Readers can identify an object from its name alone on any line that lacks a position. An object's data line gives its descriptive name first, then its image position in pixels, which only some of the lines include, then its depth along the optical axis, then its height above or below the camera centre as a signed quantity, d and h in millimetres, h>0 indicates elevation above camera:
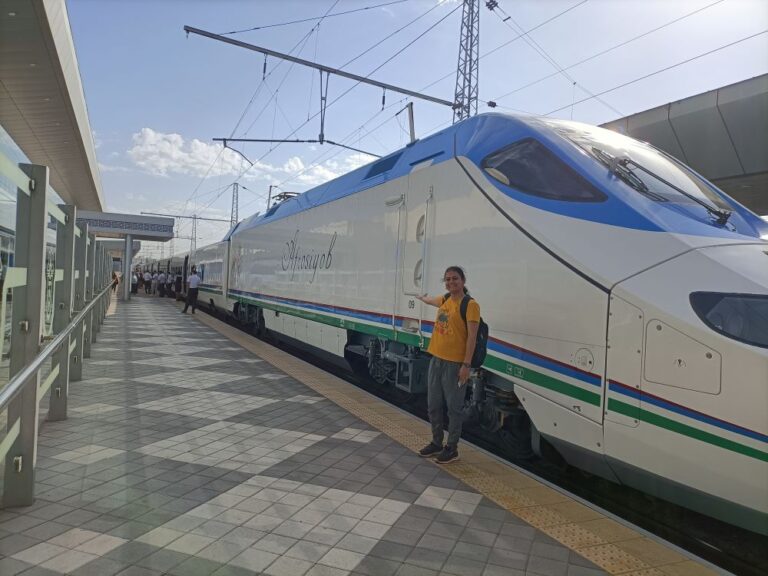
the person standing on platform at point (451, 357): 4062 -527
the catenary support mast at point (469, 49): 18675 +8214
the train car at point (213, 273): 18141 +155
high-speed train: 2760 -19
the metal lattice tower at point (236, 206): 47081 +6283
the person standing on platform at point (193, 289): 19203 -440
